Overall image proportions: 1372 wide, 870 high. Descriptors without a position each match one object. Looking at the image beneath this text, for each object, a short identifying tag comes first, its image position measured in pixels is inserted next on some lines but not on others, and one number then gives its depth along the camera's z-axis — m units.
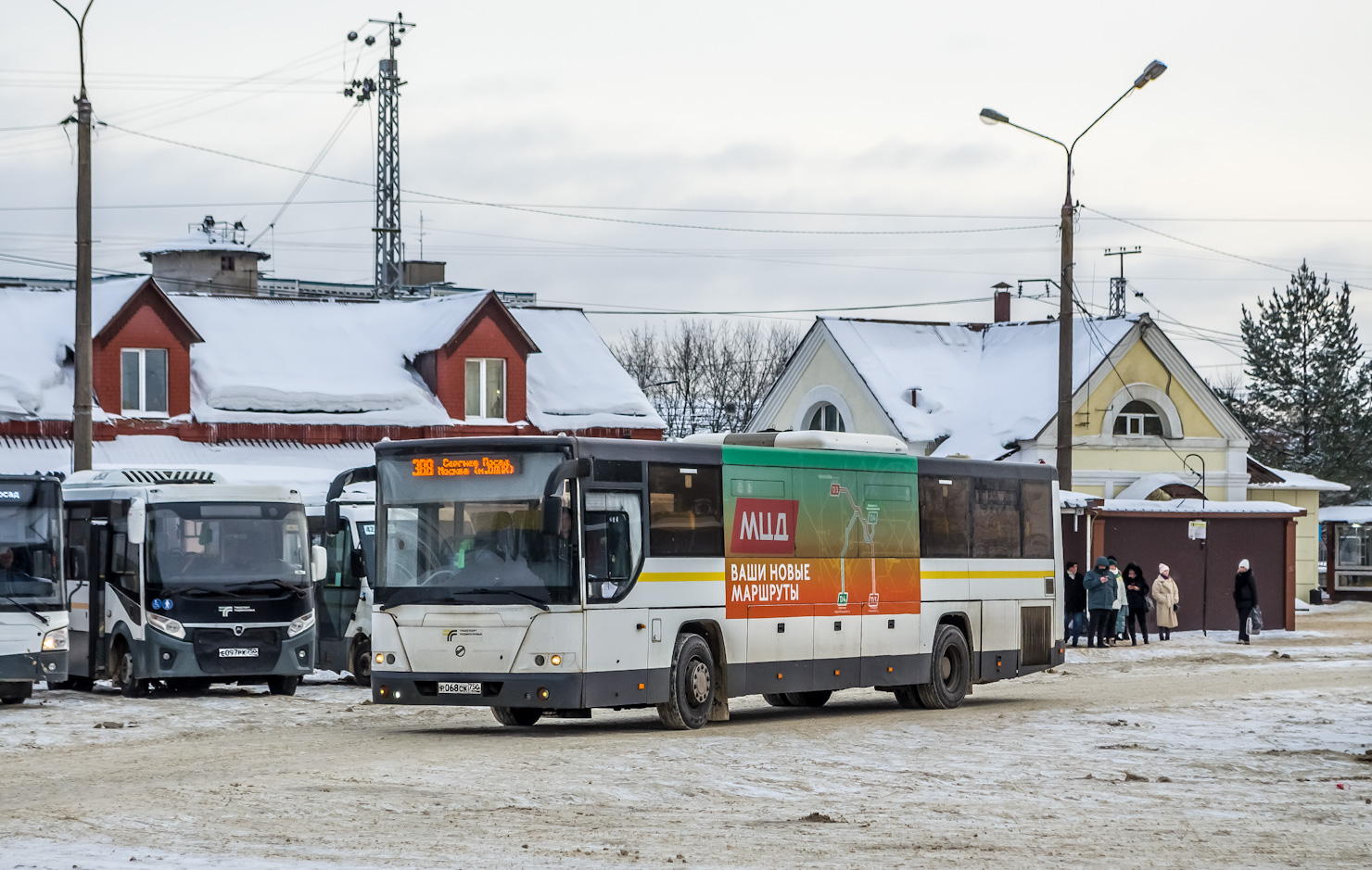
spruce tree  74.81
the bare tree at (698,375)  90.31
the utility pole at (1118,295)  84.69
